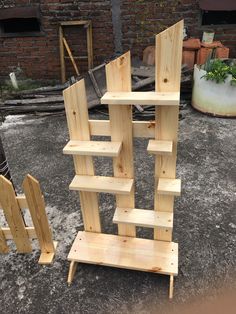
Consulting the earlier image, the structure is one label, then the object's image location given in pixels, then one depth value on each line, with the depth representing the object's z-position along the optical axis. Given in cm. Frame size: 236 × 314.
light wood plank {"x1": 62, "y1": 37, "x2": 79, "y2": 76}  639
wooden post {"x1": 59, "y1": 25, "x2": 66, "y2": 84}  632
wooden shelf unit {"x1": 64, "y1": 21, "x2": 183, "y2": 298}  193
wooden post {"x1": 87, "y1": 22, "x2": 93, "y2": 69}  626
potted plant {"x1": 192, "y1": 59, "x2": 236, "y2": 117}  497
